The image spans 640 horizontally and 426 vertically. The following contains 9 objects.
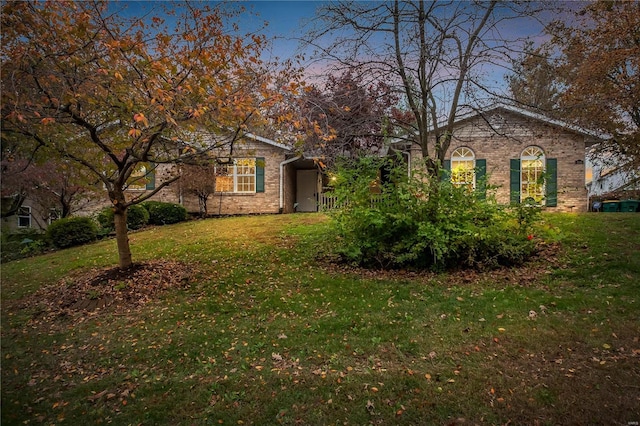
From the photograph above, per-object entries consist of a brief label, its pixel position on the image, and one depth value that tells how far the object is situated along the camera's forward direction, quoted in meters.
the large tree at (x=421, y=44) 7.07
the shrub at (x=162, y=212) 14.14
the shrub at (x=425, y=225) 6.03
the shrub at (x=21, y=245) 10.16
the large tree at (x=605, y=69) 6.48
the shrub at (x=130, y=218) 12.62
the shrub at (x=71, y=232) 10.70
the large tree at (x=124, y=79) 4.01
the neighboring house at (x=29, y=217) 12.69
